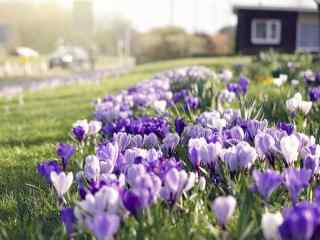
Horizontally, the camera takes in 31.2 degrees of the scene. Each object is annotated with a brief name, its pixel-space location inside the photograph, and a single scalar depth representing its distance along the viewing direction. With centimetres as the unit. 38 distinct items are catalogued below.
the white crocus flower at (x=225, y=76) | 619
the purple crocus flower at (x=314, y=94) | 380
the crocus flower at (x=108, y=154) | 214
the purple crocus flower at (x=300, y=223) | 135
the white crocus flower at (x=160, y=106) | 400
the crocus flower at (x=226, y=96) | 437
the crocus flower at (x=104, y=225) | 142
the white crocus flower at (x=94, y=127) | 329
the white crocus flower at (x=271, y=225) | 144
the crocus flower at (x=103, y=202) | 162
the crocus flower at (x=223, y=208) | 148
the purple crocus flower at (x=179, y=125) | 300
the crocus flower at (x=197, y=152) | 213
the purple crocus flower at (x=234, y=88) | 462
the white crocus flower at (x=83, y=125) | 318
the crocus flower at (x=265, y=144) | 218
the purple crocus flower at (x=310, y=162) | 204
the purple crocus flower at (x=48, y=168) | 209
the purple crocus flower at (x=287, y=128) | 261
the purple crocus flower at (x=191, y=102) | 402
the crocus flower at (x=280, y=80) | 473
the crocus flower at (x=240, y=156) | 205
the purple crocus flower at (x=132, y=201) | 165
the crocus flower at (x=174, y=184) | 175
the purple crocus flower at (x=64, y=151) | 241
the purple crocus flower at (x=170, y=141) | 255
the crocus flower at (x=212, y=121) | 287
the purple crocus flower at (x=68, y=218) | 171
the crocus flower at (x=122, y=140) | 261
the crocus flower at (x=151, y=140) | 269
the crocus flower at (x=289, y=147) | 205
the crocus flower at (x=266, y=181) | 169
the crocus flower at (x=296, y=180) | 167
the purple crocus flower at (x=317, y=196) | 156
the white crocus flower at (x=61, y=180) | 192
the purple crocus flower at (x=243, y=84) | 458
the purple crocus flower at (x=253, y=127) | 263
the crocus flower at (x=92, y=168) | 204
